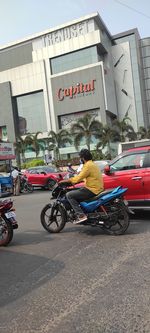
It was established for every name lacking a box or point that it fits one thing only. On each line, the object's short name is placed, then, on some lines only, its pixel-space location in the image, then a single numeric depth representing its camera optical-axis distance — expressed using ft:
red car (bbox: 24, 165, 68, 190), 71.24
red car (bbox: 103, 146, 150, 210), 27.20
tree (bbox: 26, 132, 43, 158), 196.02
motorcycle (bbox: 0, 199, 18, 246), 23.43
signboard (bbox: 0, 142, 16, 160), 88.28
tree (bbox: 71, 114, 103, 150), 167.02
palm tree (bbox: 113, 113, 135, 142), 187.93
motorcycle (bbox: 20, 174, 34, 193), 67.67
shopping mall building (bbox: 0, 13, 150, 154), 210.18
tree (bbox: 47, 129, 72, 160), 190.70
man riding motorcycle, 24.22
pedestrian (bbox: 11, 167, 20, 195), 65.31
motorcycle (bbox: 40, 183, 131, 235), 23.73
